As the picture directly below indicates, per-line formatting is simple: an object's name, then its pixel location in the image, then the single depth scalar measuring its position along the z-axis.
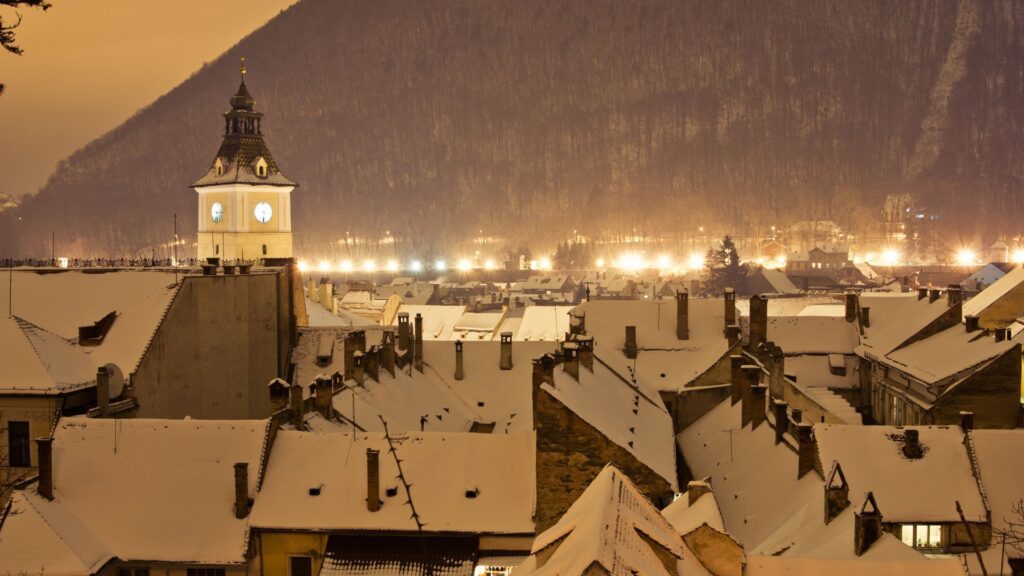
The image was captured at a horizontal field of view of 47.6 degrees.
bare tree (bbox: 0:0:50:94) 18.23
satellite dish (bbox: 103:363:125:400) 44.63
